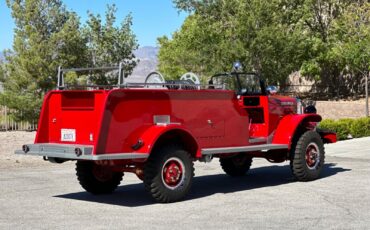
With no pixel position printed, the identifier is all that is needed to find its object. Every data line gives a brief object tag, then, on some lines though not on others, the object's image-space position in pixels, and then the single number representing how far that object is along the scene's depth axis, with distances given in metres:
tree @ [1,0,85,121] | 27.08
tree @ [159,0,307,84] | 31.33
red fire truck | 8.73
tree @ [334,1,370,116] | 32.56
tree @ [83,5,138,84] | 31.33
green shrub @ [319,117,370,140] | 21.64
